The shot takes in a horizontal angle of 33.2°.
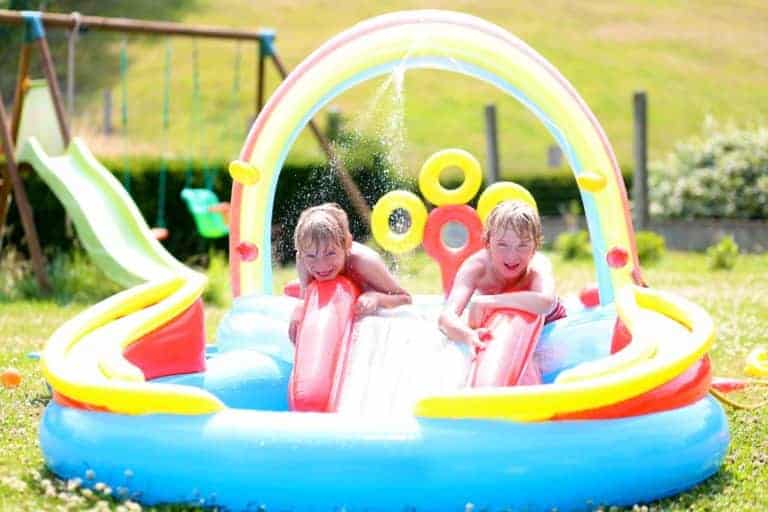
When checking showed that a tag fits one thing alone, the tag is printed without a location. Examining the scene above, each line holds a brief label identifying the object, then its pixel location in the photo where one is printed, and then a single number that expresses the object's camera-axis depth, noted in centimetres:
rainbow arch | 573
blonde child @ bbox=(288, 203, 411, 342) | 516
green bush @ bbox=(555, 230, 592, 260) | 1358
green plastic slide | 912
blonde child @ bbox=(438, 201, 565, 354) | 503
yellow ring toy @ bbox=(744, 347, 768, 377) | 585
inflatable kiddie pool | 390
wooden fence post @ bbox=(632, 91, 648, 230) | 1480
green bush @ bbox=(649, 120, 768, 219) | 1530
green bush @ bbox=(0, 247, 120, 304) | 1015
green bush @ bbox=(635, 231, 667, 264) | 1309
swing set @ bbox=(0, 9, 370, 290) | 973
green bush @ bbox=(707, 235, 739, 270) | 1244
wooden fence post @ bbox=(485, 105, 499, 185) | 1599
